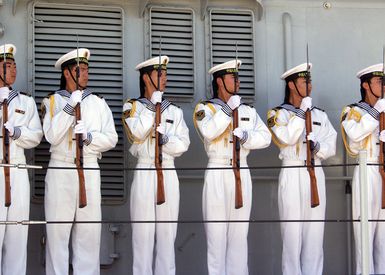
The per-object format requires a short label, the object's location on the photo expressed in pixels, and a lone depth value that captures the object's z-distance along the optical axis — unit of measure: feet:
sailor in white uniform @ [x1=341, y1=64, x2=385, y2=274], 27.40
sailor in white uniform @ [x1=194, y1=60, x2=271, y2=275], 26.86
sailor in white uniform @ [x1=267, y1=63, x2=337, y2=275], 27.53
